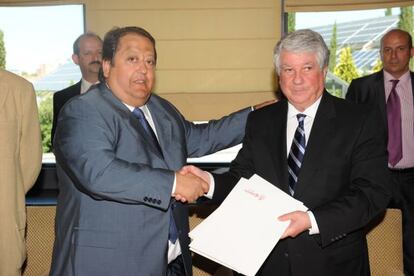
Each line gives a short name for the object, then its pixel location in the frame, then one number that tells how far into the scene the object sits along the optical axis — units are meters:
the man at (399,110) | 4.88
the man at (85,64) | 4.98
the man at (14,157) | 2.80
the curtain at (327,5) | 5.54
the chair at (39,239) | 3.29
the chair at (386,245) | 3.18
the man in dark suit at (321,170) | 2.25
